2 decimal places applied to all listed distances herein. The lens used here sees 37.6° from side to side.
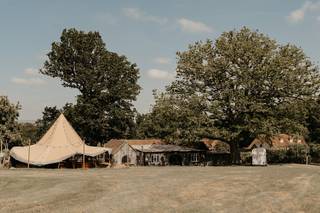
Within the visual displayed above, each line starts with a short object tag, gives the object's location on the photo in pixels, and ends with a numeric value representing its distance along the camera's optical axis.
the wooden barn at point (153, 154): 69.44
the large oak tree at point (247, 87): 62.03
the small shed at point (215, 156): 74.56
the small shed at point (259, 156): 63.19
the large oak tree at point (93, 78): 81.88
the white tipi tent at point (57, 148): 59.88
